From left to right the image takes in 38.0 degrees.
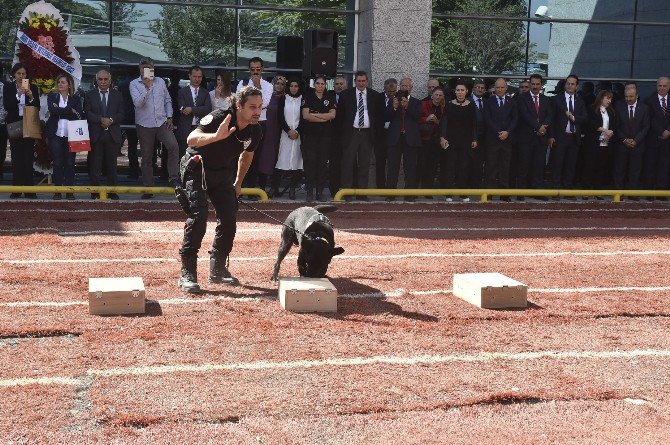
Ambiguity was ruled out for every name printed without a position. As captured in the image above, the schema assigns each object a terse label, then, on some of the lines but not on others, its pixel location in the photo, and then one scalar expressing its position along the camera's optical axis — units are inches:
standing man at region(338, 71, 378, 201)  681.6
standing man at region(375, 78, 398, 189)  689.6
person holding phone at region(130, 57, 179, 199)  658.2
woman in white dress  677.3
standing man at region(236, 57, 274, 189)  665.0
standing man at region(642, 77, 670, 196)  730.2
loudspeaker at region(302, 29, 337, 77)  696.4
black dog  387.5
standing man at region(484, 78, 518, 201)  701.3
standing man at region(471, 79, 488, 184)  703.1
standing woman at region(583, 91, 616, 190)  731.4
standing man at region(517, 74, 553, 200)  709.3
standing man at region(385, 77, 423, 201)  688.4
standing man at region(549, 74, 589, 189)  720.3
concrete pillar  761.0
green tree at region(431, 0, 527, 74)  824.3
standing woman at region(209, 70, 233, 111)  663.1
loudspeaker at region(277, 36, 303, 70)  783.1
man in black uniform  368.2
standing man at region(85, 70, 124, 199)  644.1
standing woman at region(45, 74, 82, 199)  629.9
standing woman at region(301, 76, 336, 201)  672.4
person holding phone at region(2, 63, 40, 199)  635.5
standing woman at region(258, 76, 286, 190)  681.0
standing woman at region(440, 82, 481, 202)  693.3
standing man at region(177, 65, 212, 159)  662.5
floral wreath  653.9
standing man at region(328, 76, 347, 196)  687.7
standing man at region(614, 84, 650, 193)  725.3
